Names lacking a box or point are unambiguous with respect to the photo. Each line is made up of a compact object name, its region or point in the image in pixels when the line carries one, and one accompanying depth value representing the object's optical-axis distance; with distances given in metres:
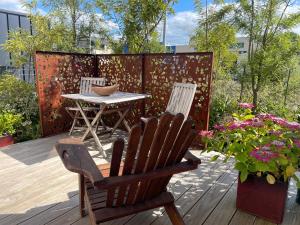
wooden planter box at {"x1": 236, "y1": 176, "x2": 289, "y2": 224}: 1.89
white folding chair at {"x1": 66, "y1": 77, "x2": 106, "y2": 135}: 4.56
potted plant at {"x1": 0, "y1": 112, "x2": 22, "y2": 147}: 3.80
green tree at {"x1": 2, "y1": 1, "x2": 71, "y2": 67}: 4.61
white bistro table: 3.39
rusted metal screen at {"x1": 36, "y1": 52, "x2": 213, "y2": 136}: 3.69
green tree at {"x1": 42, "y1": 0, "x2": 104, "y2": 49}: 5.07
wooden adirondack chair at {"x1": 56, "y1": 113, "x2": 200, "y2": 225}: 1.39
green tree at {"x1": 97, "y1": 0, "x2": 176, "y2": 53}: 4.66
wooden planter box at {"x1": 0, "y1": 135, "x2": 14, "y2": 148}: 3.76
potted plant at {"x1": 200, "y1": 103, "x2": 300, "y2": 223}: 1.77
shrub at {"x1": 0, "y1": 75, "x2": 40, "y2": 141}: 4.45
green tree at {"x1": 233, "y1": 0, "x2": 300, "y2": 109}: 4.34
